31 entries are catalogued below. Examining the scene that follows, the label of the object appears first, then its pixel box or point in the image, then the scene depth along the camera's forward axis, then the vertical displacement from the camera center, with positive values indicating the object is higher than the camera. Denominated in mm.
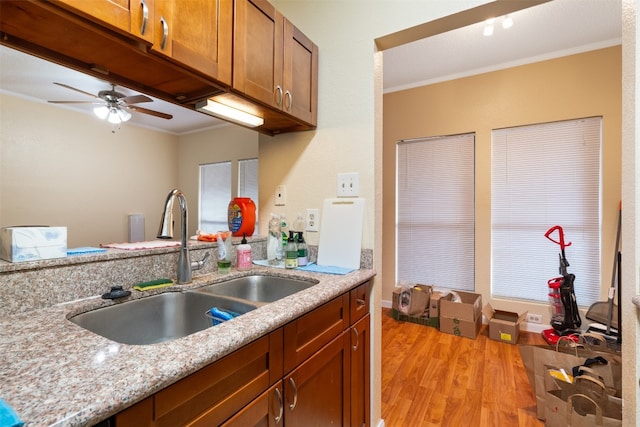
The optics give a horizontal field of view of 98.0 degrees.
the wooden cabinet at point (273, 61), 1158 +725
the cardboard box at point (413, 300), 3008 -962
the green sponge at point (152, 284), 1041 -281
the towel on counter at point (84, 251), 993 -147
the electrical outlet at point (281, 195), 1747 +109
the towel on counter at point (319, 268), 1423 -298
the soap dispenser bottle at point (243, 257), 1452 -234
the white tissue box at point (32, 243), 809 -97
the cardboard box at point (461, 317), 2666 -1022
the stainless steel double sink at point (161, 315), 893 -364
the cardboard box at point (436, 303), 2891 -937
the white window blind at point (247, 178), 3017 +388
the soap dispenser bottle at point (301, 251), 1543 -216
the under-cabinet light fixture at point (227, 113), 1240 +479
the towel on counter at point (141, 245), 1183 -150
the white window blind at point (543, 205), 2584 +85
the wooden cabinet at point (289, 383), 573 -475
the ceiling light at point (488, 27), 2250 +1507
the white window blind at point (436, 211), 3096 +24
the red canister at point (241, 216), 1671 -23
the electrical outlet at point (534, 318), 2734 -1034
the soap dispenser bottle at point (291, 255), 1492 -230
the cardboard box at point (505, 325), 2535 -1046
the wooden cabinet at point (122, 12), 707 +541
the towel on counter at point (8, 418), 358 -273
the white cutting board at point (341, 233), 1505 -111
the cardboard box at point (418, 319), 2902 -1151
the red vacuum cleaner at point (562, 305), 2375 -798
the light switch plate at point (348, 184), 1517 +157
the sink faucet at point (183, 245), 1095 -138
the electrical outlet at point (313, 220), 1642 -45
